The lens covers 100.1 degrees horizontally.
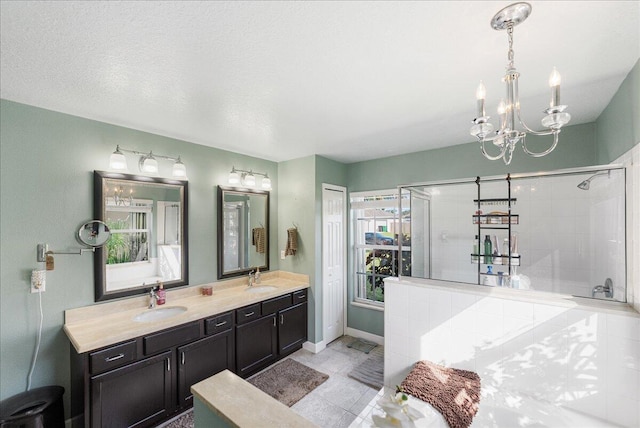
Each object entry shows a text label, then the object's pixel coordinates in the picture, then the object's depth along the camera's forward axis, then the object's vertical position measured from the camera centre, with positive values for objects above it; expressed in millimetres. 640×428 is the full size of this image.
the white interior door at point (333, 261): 3787 -686
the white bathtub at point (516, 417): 1605 -1255
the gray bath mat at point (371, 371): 2900 -1821
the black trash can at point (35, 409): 1735 -1315
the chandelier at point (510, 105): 1116 +495
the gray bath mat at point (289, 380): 2680 -1811
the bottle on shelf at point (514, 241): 2925 -310
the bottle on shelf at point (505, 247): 2865 -359
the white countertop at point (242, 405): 966 -756
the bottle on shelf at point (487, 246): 2877 -349
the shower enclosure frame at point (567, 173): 1741 +283
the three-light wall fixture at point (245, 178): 3365 +477
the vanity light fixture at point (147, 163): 2365 +500
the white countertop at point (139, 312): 2014 -904
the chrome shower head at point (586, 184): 2311 +280
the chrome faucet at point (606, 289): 2010 -596
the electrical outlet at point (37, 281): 2051 -501
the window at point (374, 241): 3927 -415
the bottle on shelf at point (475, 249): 3028 -413
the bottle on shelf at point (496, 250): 2662 -391
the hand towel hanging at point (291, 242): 3734 -384
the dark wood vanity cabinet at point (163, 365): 1954 -1317
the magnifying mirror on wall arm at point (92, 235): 2303 -172
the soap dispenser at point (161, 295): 2672 -802
